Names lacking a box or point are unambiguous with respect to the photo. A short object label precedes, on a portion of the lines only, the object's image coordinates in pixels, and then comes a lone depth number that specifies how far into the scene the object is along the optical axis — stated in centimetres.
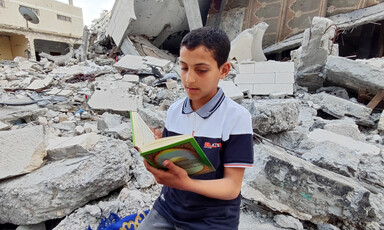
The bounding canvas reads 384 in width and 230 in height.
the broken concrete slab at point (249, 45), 741
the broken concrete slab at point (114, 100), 441
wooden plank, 437
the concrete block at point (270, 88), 491
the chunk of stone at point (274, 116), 256
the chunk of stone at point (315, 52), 505
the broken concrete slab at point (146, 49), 891
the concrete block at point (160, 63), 717
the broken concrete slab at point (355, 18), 764
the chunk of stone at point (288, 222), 153
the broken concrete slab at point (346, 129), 322
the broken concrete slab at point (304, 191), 146
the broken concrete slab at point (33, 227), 197
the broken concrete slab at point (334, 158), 186
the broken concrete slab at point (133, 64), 687
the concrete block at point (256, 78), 517
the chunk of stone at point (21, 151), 198
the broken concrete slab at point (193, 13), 823
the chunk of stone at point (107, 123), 323
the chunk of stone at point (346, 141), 259
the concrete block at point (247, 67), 542
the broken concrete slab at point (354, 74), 425
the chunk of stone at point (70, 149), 219
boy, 87
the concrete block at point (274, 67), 513
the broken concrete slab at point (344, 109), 407
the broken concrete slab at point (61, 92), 513
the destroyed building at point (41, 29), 1570
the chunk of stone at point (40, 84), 563
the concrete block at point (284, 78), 500
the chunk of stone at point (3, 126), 307
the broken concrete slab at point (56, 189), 184
